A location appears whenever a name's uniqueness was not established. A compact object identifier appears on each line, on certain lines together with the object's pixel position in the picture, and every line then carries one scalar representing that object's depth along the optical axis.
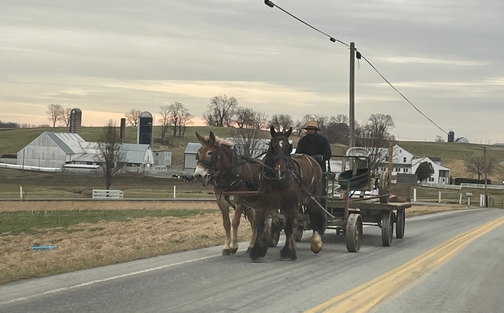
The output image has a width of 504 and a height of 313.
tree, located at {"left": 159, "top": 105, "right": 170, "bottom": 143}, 160.50
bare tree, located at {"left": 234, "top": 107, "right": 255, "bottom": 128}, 103.16
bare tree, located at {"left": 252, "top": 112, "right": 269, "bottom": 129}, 105.82
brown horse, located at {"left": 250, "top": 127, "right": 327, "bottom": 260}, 12.20
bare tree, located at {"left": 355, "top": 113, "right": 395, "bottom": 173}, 74.62
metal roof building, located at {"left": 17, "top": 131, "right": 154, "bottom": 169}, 114.00
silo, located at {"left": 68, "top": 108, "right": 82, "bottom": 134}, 148.00
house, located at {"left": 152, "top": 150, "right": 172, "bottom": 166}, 131.62
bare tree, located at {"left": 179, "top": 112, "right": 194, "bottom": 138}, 172.00
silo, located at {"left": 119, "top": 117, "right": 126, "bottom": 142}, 129.50
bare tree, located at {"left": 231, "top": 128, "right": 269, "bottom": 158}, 80.03
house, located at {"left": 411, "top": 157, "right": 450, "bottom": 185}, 133.62
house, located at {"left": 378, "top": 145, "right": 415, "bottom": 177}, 143.25
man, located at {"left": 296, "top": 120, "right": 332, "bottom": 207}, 14.59
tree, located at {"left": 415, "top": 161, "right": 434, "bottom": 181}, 124.19
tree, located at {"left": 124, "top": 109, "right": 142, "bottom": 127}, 185.75
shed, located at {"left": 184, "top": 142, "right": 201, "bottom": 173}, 118.15
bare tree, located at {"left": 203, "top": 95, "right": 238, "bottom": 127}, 167.88
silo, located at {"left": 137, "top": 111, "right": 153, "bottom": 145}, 131.74
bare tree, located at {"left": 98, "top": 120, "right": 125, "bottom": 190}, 70.81
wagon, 14.77
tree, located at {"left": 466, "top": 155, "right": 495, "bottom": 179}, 141.00
